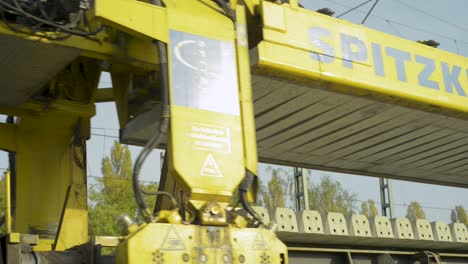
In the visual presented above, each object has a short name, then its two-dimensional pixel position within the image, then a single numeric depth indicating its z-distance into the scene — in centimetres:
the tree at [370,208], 4906
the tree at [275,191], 4356
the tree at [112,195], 3278
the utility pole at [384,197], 2769
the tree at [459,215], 5654
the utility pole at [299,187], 2508
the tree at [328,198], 4849
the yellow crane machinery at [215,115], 690
